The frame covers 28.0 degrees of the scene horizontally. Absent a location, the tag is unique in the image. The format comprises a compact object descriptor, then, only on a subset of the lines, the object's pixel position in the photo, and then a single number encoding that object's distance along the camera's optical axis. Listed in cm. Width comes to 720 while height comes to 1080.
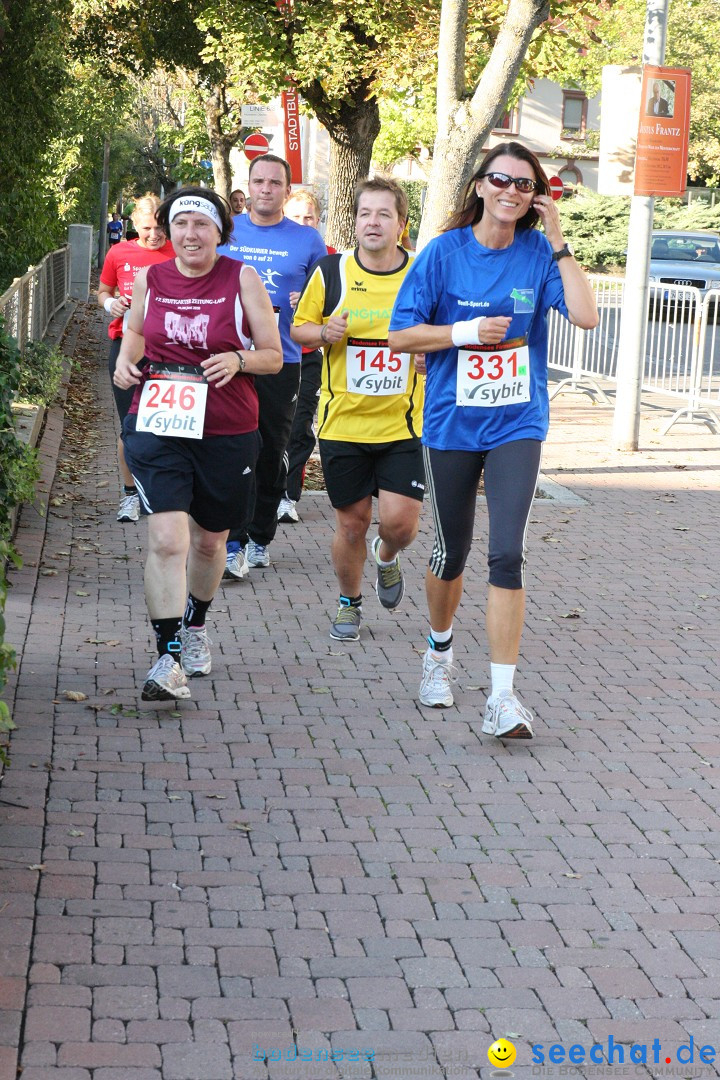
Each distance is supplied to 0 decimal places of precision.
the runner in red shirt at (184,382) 565
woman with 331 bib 535
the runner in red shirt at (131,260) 935
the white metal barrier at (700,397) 1421
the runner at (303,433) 955
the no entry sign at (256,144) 1858
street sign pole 1229
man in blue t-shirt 791
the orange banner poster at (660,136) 1226
